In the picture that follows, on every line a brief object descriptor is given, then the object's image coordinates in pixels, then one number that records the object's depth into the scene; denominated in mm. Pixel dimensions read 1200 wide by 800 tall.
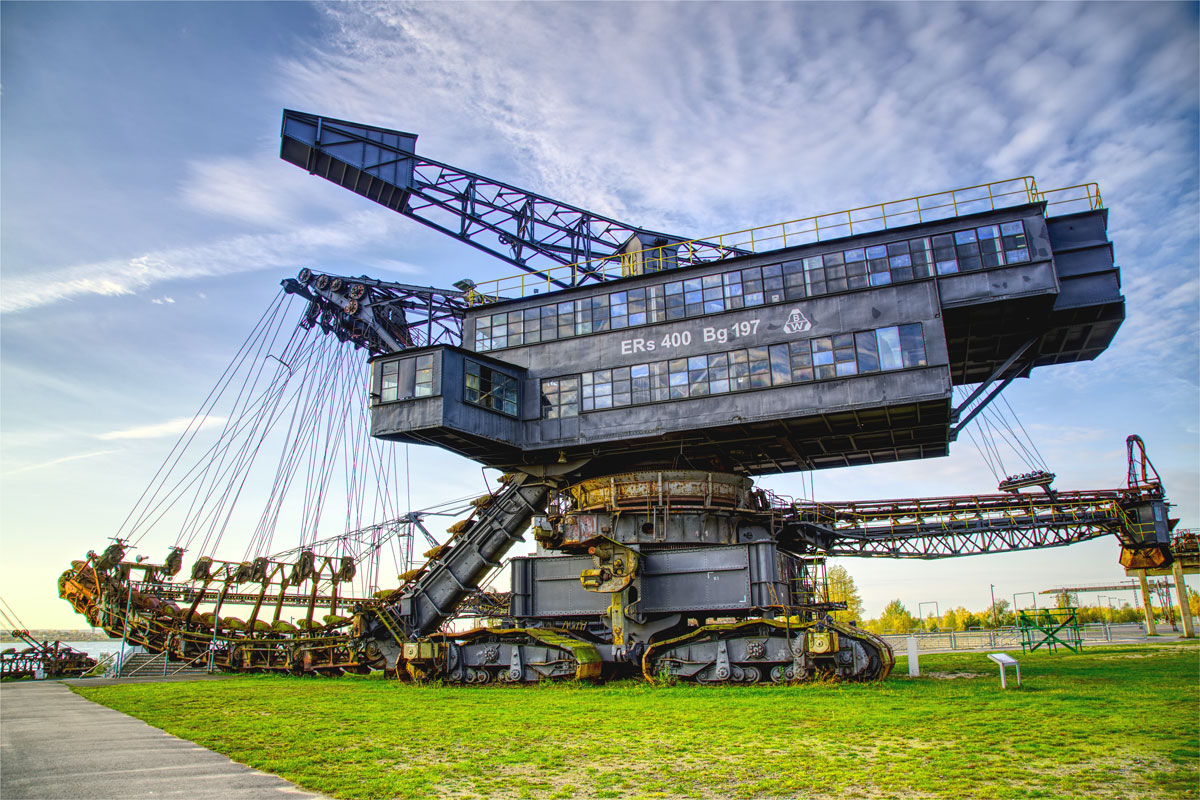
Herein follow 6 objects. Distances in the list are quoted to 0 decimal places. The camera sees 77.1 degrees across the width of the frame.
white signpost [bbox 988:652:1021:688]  14770
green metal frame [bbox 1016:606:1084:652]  30234
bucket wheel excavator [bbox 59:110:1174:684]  22469
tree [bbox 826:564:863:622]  67875
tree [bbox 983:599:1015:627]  76012
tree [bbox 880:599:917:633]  80556
